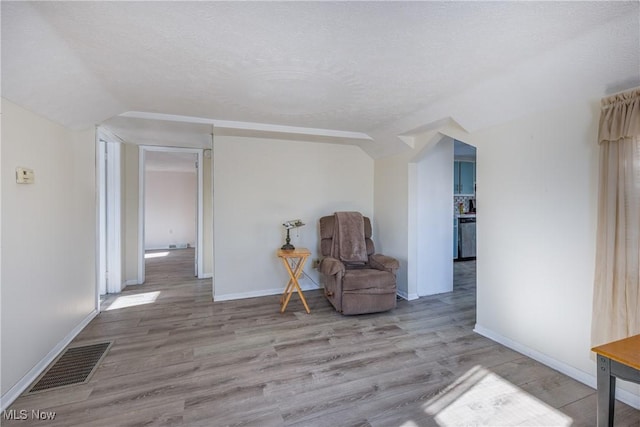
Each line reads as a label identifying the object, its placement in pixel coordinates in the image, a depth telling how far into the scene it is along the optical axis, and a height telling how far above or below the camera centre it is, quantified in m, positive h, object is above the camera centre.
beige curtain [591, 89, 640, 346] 1.70 -0.06
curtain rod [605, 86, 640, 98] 1.71 +0.78
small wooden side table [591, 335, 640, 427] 1.11 -0.66
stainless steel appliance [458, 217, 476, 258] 6.25 -0.60
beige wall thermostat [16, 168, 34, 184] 1.90 +0.22
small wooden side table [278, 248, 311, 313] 3.39 -0.73
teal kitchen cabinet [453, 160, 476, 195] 6.46 +0.79
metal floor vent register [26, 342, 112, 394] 2.01 -1.30
